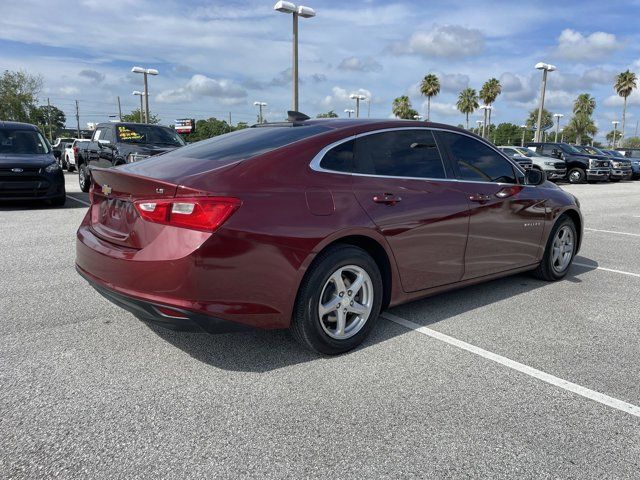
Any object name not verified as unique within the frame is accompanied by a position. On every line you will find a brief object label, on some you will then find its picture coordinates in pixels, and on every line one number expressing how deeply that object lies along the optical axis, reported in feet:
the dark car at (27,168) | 32.18
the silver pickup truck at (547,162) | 76.89
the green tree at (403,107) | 232.94
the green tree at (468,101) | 243.21
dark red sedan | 9.72
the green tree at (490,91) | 201.67
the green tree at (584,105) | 265.13
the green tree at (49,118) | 180.12
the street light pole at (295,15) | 51.01
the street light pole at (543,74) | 93.60
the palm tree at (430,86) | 202.90
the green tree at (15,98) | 163.94
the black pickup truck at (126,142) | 36.14
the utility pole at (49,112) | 226.50
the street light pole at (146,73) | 92.02
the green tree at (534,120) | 316.85
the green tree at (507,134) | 384.27
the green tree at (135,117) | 220.41
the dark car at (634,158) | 95.35
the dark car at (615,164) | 82.74
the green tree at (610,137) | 407.64
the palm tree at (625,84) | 197.88
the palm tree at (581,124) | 259.56
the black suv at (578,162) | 76.54
